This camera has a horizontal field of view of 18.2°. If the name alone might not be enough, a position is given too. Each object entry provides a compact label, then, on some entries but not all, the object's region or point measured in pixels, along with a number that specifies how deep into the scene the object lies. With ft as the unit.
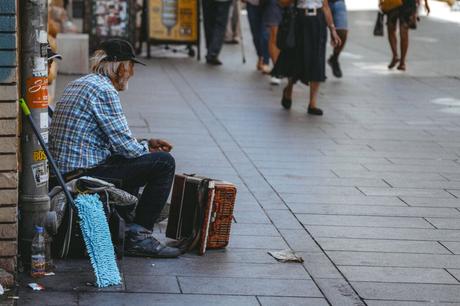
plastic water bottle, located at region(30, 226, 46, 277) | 25.39
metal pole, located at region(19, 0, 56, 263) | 25.60
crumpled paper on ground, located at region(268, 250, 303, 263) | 27.99
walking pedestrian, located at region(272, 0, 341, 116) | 51.62
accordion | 28.42
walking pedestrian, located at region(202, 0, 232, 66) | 72.00
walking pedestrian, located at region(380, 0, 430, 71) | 69.58
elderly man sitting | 27.86
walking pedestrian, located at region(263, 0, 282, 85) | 64.52
